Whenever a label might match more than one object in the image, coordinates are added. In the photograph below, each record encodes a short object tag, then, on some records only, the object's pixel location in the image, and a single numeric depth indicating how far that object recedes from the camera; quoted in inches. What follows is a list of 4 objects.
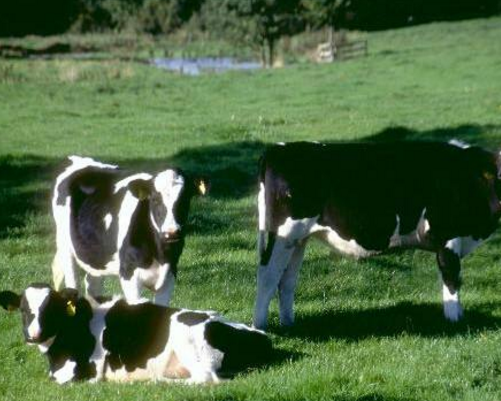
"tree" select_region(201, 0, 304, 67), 4111.4
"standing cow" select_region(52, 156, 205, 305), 596.4
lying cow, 540.7
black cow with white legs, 644.3
